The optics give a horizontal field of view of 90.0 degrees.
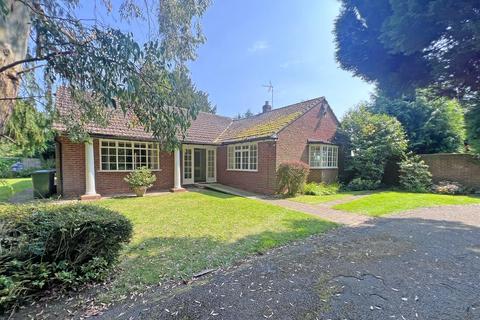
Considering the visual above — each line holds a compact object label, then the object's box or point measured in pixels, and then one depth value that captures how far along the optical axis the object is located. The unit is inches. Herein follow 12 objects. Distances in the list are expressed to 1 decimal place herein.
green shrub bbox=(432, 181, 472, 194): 525.1
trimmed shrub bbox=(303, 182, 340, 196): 523.1
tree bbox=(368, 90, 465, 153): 696.4
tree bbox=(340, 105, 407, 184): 606.9
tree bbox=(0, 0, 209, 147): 123.4
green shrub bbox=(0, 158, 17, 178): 157.2
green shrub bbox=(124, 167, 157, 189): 462.8
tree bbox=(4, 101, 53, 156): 229.9
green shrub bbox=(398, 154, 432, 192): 567.8
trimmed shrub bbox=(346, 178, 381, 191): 603.2
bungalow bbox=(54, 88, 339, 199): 445.4
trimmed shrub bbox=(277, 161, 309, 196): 490.3
